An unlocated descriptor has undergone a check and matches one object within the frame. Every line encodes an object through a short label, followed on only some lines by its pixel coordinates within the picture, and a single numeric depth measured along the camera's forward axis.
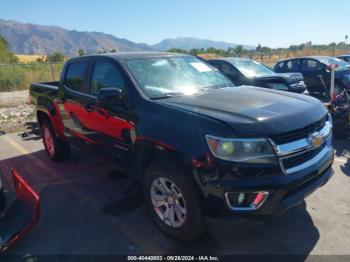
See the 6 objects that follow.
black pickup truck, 2.77
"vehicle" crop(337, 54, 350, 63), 15.47
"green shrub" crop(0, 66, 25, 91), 18.64
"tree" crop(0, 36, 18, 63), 44.99
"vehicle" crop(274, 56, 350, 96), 11.34
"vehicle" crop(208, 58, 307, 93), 8.53
